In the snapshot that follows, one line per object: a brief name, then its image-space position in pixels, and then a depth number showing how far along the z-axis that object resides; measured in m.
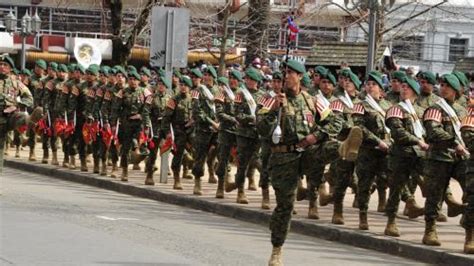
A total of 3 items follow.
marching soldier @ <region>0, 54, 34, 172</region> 16.81
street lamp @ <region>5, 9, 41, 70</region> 33.63
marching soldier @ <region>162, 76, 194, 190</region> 18.69
